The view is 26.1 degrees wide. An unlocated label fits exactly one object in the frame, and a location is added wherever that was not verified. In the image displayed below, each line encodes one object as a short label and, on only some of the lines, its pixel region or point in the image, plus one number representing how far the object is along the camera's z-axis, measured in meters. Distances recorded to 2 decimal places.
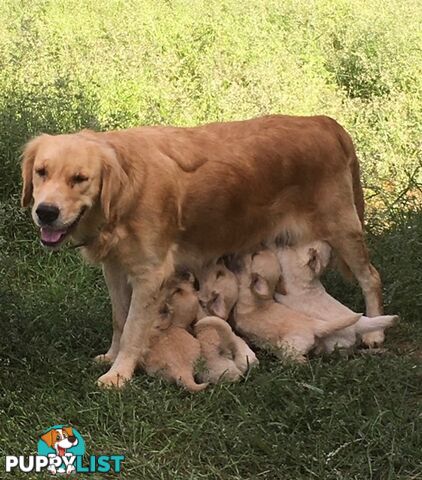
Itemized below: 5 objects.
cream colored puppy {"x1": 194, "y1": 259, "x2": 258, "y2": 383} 4.46
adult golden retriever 4.27
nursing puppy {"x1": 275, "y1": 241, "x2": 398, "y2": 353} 4.96
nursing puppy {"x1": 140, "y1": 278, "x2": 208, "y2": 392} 4.43
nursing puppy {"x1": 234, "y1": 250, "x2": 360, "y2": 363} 4.63
